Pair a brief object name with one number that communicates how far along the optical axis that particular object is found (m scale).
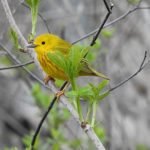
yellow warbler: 6.41
